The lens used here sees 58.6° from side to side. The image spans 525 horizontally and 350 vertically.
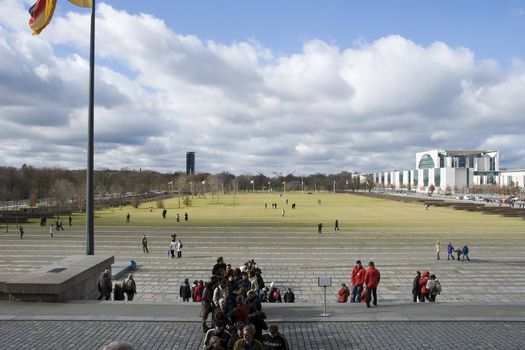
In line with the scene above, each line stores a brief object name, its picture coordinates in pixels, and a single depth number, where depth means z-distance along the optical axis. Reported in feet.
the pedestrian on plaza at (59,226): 128.76
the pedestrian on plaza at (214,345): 17.61
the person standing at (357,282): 42.80
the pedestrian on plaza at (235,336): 20.60
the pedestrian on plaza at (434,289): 48.29
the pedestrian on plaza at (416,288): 48.39
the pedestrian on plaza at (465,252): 85.76
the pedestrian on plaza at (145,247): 92.65
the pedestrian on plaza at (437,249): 88.88
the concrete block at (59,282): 36.11
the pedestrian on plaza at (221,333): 20.82
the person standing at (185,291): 49.42
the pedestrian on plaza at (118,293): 43.55
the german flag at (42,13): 48.62
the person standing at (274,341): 20.04
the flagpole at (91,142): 48.06
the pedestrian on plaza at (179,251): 87.19
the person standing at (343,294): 46.77
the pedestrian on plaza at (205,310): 28.48
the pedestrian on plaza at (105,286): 41.80
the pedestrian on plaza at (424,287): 48.38
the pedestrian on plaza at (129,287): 44.80
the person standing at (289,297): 47.98
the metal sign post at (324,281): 34.19
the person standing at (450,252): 87.00
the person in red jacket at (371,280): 37.09
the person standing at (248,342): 18.58
